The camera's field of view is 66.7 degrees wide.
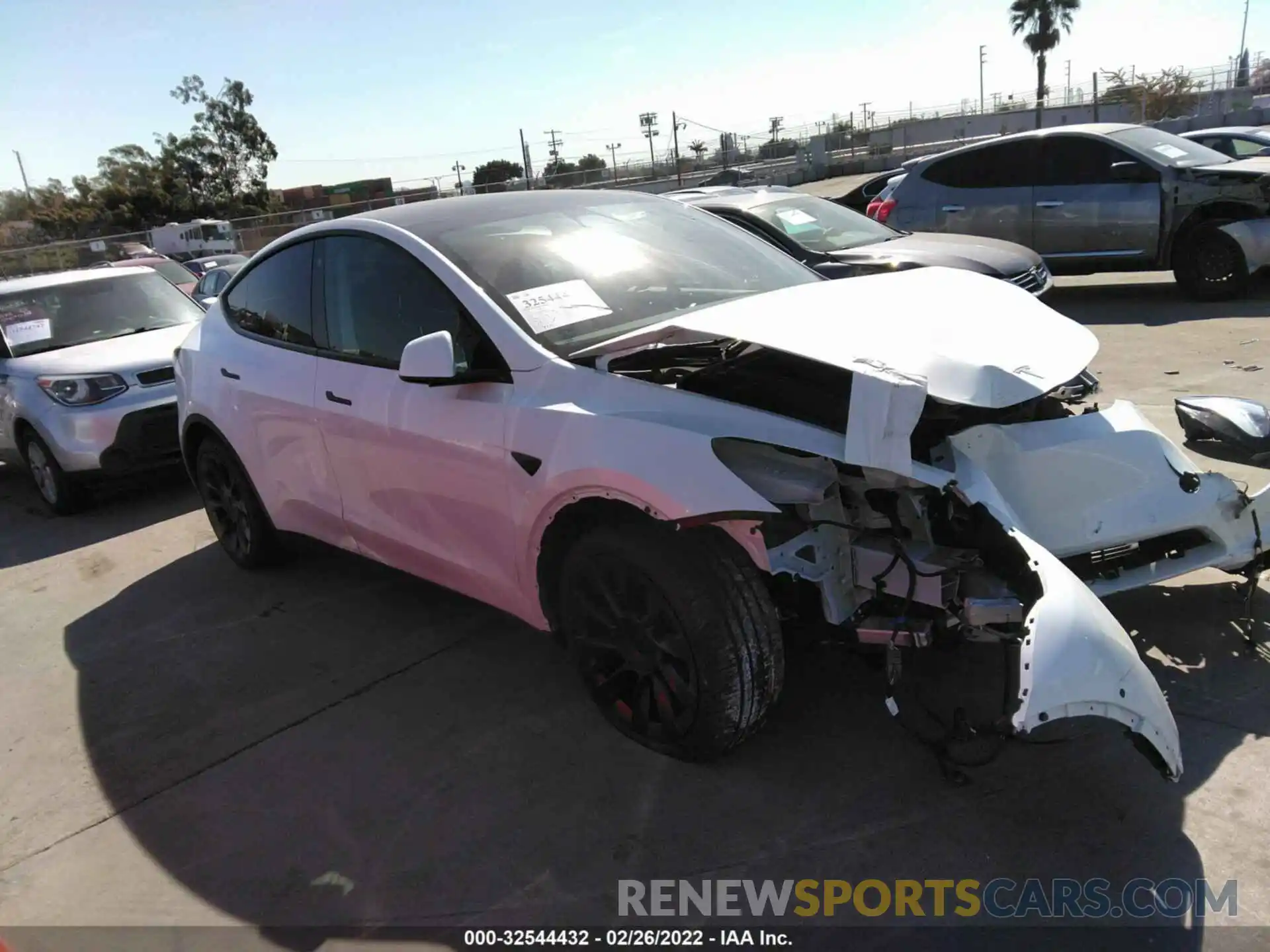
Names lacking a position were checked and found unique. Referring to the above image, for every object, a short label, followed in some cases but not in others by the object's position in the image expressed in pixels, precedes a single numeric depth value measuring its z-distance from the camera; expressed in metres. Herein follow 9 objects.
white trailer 34.91
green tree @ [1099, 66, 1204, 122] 36.50
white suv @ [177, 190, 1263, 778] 2.57
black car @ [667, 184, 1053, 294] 7.76
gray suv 8.95
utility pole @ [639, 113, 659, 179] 54.94
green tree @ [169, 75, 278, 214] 64.88
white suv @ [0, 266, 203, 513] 6.60
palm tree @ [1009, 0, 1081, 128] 57.73
